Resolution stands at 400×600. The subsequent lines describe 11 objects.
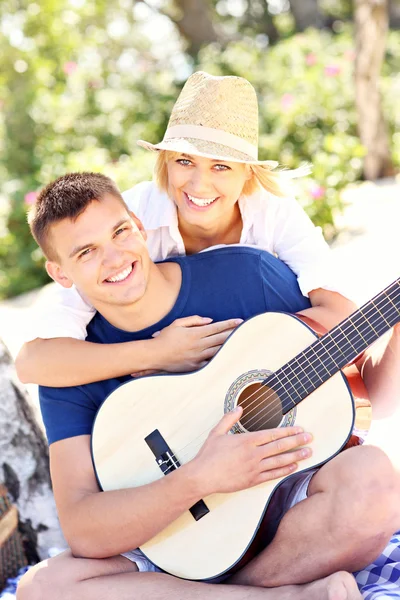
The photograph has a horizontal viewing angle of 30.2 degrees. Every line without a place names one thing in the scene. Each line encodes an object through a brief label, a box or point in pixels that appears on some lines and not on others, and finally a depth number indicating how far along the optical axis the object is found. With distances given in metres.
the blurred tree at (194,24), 13.90
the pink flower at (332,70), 9.13
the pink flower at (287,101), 8.76
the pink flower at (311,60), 9.75
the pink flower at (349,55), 9.77
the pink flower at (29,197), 7.94
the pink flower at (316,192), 6.70
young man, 2.19
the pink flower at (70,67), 10.72
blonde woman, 2.49
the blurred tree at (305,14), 14.97
